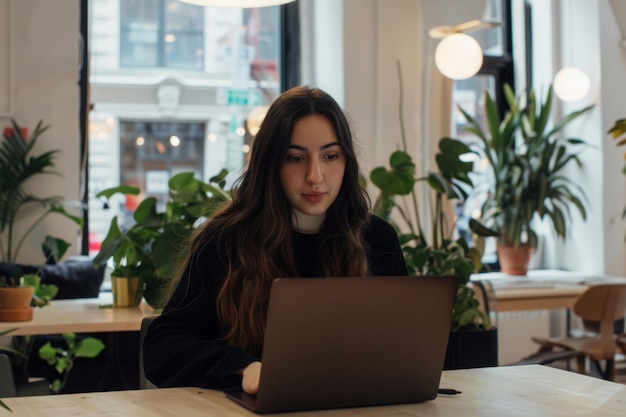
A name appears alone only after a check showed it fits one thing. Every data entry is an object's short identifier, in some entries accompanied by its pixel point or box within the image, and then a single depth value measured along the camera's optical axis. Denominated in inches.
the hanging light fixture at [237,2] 121.1
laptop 62.2
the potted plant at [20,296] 144.8
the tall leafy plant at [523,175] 271.4
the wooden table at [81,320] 141.8
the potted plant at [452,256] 153.0
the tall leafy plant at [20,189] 227.5
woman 85.7
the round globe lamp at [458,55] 246.7
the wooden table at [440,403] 64.5
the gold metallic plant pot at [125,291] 162.1
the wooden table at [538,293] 231.5
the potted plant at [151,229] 153.1
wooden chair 216.5
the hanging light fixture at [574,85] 275.0
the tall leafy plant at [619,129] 176.4
